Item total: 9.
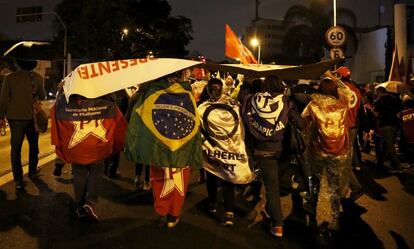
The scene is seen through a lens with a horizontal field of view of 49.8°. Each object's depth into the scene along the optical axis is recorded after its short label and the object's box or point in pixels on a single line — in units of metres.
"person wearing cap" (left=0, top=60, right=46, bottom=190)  6.44
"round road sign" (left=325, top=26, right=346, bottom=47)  10.56
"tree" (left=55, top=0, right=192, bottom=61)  30.92
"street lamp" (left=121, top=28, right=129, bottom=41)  32.61
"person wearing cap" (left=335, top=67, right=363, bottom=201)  6.41
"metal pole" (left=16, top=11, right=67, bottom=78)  31.87
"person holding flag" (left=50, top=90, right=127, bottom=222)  4.98
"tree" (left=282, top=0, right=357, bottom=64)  33.81
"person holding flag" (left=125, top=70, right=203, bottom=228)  4.82
